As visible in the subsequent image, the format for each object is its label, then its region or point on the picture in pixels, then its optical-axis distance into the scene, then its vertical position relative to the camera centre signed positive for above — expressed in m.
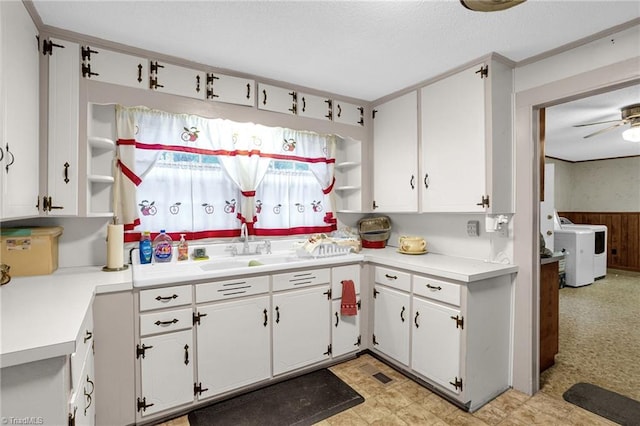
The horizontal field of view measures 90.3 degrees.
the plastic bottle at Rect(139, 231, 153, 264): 2.24 -0.26
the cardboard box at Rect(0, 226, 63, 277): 1.80 -0.21
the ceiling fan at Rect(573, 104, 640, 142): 3.31 +0.97
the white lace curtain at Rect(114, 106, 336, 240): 2.28 +0.34
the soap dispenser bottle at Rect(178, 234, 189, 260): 2.42 -0.28
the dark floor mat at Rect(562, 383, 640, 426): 2.02 -1.30
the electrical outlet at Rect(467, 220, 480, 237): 2.62 -0.14
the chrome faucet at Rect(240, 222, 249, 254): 2.66 -0.20
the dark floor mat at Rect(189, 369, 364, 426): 1.99 -1.28
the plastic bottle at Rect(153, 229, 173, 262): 2.31 -0.25
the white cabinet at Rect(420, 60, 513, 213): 2.25 +0.54
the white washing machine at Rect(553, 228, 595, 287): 5.21 -0.69
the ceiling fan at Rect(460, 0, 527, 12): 1.32 +0.88
